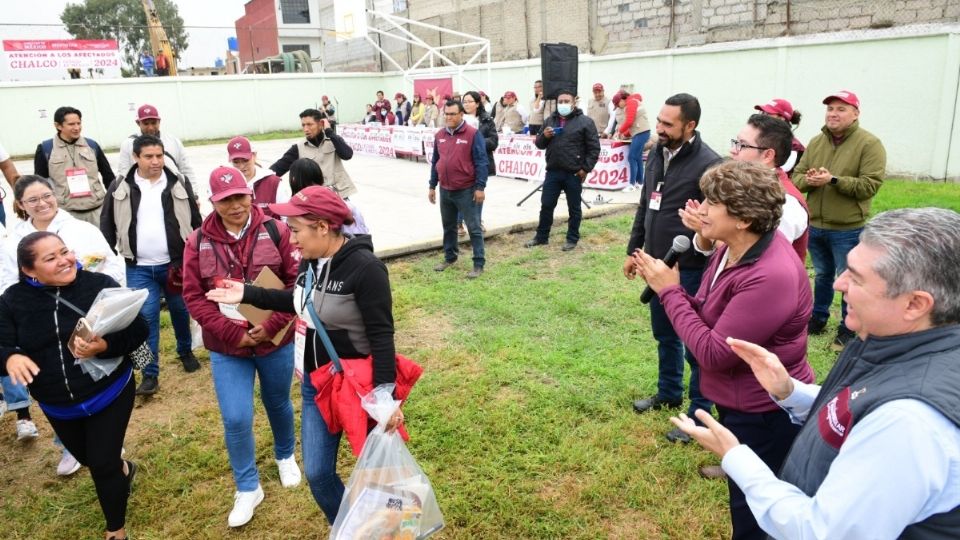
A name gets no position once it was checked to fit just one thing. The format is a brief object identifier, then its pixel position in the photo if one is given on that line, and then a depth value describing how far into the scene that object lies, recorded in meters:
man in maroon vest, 7.36
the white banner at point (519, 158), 13.33
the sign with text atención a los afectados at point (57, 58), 26.34
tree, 53.06
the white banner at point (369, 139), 18.95
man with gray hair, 1.22
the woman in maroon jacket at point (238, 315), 3.21
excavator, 28.52
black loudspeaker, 9.53
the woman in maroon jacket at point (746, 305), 2.31
